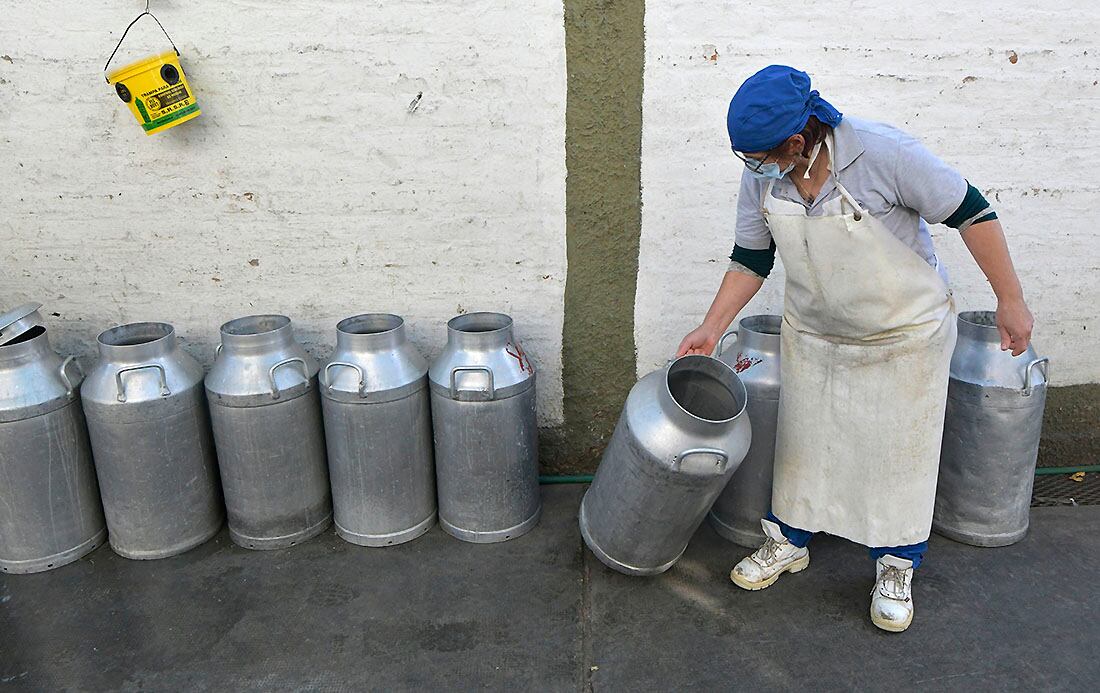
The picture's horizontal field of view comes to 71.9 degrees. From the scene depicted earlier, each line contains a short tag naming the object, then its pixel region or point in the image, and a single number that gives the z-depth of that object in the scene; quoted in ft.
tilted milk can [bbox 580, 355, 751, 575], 8.05
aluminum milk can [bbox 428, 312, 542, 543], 9.66
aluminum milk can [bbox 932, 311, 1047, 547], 9.31
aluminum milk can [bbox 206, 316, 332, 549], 9.59
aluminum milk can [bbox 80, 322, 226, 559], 9.39
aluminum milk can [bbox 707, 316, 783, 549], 9.37
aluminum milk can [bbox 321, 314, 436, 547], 9.62
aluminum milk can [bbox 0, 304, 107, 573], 9.27
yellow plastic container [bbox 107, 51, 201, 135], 9.33
